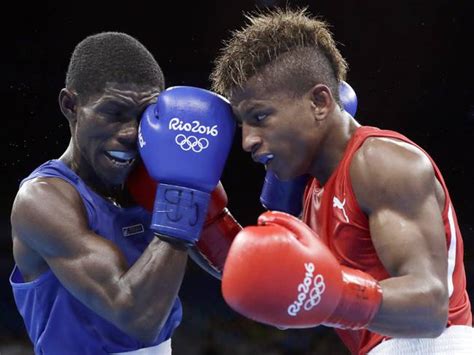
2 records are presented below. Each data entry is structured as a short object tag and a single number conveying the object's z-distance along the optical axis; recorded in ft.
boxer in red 6.27
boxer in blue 7.14
